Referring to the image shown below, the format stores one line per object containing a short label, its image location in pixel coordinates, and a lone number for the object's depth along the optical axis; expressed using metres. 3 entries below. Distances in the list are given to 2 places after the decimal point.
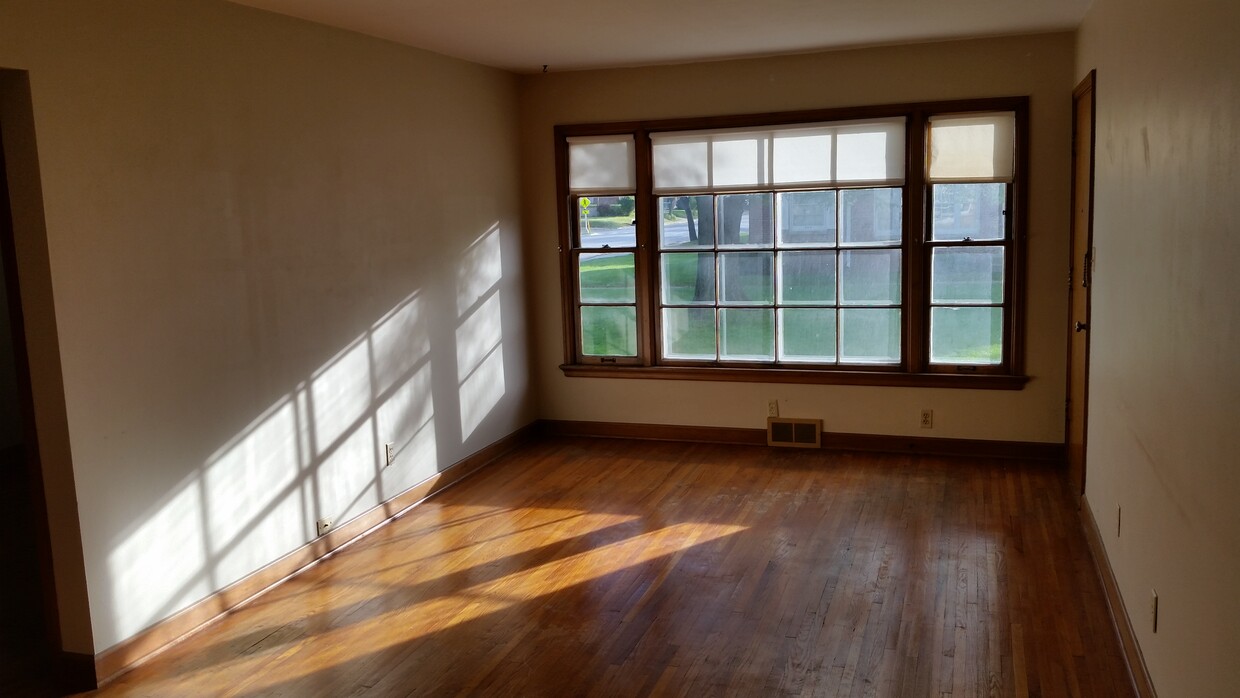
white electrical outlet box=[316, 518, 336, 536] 4.62
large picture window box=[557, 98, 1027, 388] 5.78
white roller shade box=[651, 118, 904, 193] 5.91
